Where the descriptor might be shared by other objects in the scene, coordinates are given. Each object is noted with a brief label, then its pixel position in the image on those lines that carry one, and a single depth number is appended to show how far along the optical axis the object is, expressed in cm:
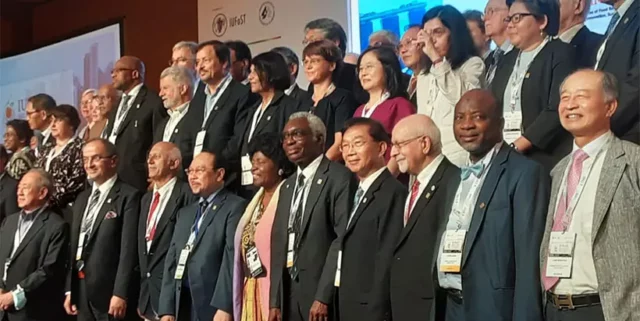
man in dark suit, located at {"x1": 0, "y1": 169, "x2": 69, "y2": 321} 551
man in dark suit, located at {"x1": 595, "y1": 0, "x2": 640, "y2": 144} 313
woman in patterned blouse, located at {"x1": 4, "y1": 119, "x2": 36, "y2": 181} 651
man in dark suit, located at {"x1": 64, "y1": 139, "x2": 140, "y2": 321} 510
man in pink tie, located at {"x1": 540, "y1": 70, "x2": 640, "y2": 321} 285
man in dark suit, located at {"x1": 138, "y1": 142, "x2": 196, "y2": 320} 492
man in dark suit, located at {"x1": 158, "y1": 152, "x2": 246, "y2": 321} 457
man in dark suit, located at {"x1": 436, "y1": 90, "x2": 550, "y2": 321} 310
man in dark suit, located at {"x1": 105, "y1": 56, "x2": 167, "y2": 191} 560
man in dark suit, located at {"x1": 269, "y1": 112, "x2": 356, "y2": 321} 398
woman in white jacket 393
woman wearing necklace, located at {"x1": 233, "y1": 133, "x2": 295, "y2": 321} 434
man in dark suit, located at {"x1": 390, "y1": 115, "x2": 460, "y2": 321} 350
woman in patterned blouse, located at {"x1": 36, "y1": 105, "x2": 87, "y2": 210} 589
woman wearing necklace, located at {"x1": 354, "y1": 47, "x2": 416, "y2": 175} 419
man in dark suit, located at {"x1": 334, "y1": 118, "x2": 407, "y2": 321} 370
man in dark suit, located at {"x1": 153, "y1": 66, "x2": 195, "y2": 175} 518
